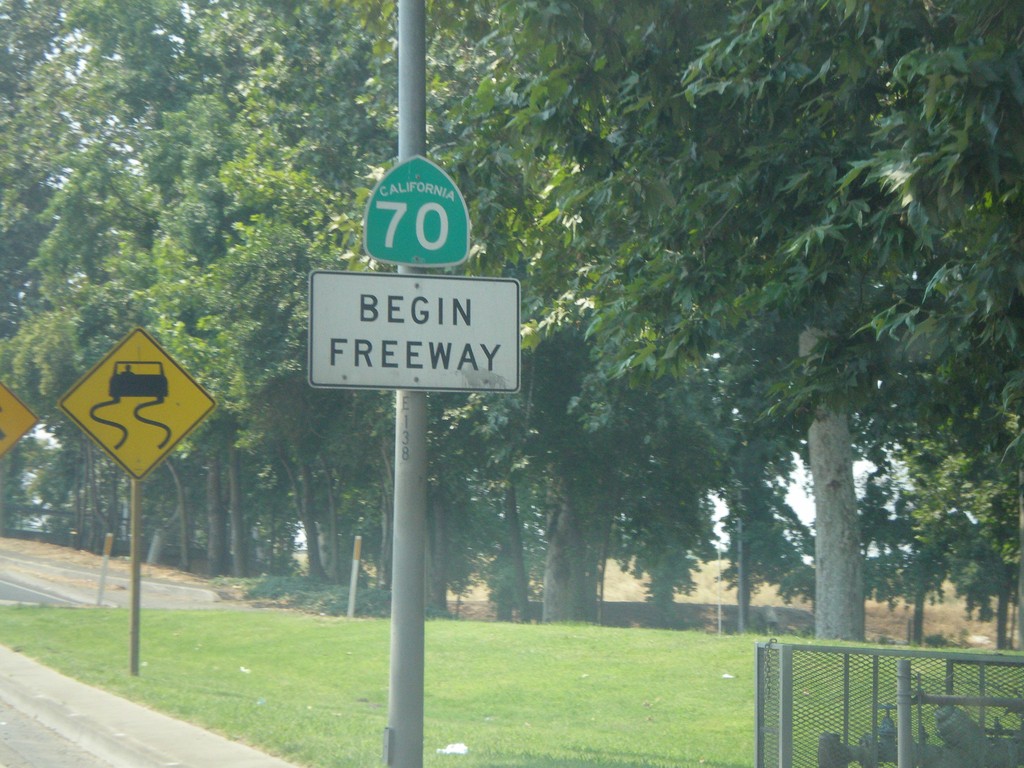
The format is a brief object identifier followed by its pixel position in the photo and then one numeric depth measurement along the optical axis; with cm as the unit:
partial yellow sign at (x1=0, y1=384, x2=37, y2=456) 1814
